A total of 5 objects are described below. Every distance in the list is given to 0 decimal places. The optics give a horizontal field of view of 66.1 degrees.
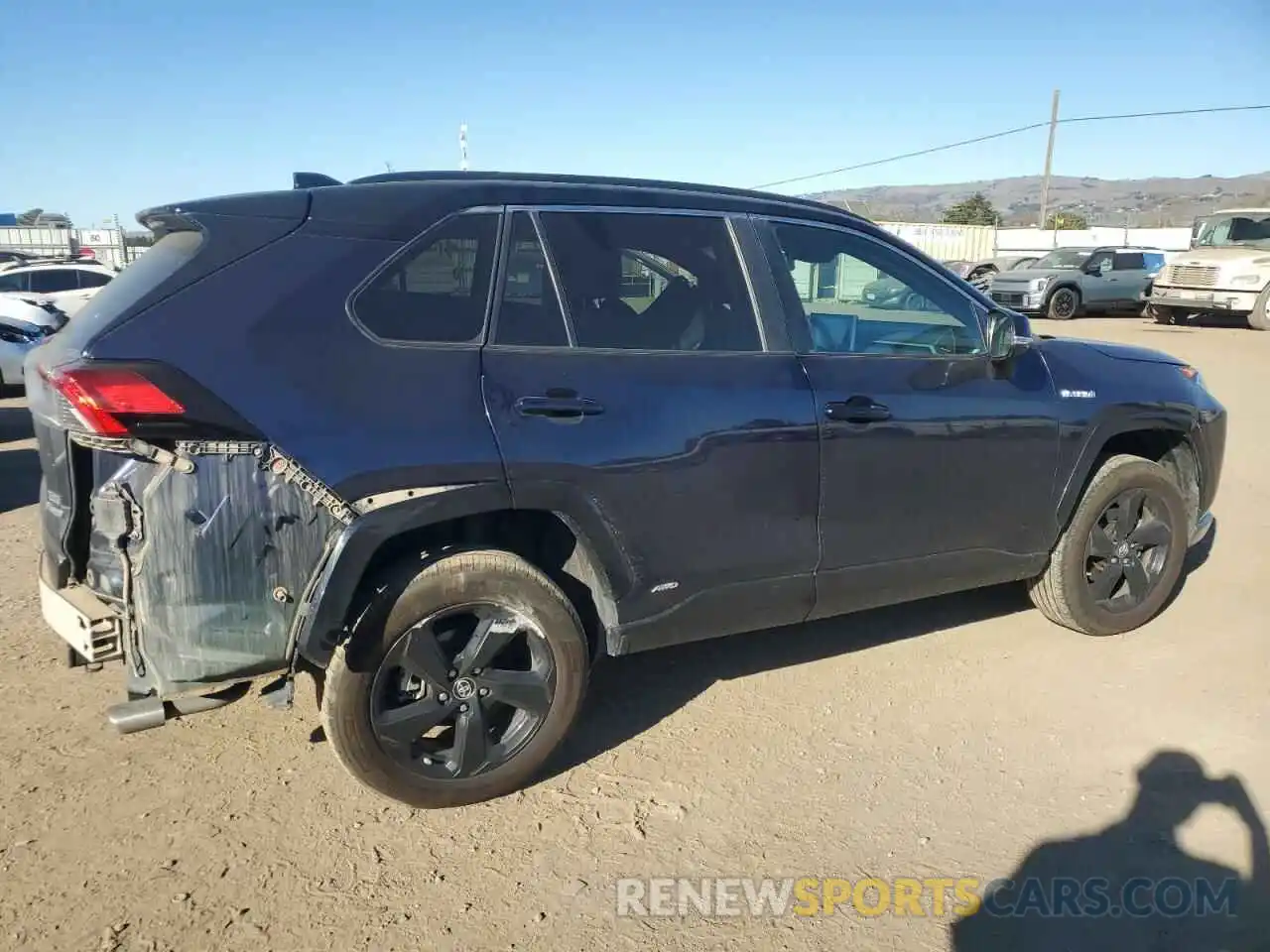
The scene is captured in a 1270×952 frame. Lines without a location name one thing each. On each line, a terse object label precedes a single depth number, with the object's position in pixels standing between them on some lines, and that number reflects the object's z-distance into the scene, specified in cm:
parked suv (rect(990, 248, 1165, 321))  2262
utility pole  3822
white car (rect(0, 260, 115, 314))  1630
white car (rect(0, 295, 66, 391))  1092
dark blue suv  265
